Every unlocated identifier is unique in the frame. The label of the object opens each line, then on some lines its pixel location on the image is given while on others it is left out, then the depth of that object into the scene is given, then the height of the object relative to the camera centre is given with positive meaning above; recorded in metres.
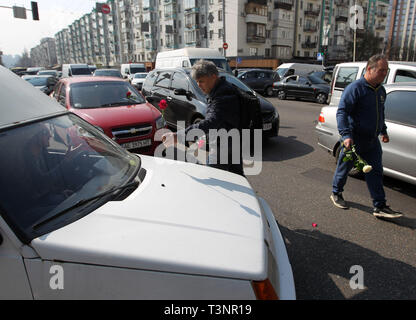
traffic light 24.34 +5.49
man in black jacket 2.82 -0.31
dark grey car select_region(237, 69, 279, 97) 19.80 -0.29
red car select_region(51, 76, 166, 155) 5.23 -0.60
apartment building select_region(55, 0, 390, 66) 45.84 +8.93
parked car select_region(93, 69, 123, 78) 20.11 +0.33
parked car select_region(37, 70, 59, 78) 29.92 +0.51
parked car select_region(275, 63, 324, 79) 21.41 +0.35
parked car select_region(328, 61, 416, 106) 6.59 -0.03
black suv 6.89 -0.58
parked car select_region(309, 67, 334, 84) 16.55 -0.04
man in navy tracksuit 3.50 -0.58
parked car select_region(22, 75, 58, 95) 13.75 -0.21
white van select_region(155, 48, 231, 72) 14.67 +0.96
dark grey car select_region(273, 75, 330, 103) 15.14 -0.76
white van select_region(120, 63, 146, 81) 25.78 +0.65
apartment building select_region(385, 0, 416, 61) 87.38 +15.44
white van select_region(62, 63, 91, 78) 22.34 +0.57
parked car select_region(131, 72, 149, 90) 20.38 -0.18
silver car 4.12 -0.84
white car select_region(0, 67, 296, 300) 1.36 -0.82
